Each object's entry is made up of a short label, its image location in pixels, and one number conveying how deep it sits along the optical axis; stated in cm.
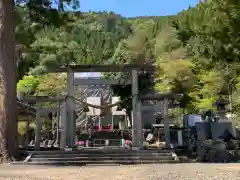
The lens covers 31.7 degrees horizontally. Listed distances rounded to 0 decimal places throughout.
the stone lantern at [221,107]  2852
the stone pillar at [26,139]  2362
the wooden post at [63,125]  1847
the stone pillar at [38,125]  1860
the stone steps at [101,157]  1530
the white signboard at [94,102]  2514
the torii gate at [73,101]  1861
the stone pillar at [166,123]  1889
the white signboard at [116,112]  2628
